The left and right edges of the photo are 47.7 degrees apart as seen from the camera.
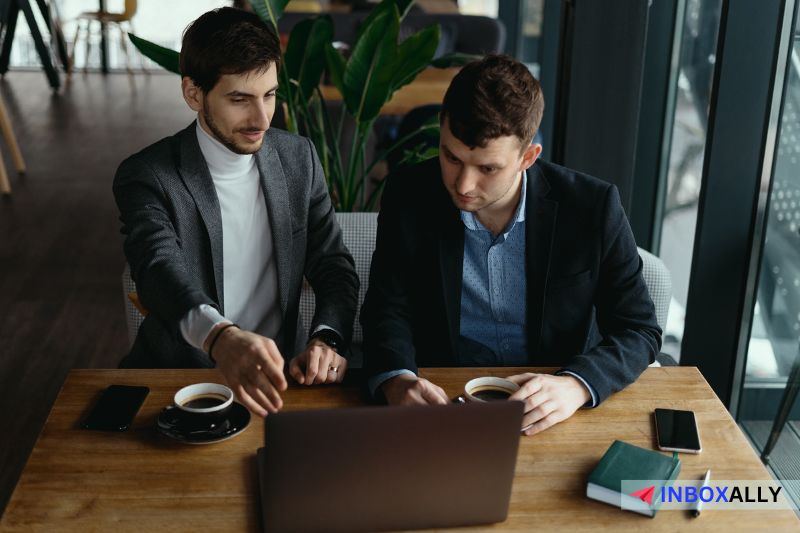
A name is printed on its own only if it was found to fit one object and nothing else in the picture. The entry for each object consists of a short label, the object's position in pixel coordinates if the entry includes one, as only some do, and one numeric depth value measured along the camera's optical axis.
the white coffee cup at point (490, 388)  1.52
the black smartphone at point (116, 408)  1.49
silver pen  1.28
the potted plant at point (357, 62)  2.61
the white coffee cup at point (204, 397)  1.49
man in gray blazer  1.69
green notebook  1.30
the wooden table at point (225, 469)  1.26
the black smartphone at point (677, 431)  1.45
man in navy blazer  1.73
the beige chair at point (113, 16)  8.90
